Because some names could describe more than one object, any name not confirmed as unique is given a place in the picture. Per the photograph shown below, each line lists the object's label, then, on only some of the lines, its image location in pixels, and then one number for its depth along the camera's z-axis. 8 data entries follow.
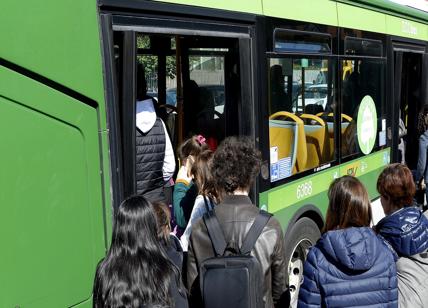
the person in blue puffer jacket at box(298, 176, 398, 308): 2.94
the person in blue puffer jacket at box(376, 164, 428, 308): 3.32
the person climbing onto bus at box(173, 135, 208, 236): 4.31
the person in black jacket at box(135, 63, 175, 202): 4.42
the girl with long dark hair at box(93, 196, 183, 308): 2.50
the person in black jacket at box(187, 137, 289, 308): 3.01
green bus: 2.69
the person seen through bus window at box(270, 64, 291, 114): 5.01
